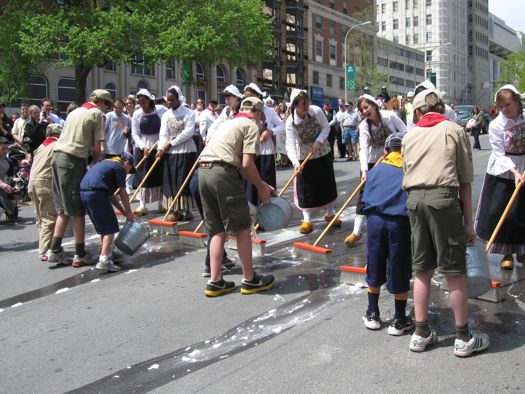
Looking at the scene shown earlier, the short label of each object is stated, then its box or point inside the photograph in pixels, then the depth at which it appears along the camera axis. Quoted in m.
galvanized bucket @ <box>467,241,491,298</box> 4.60
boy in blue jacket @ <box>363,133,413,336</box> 4.71
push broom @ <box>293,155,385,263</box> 6.94
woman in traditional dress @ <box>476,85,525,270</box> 6.24
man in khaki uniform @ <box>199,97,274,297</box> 5.95
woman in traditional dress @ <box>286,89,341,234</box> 8.59
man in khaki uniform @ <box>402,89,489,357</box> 4.35
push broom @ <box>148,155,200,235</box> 8.73
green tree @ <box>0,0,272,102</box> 29.23
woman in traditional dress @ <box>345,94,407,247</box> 7.49
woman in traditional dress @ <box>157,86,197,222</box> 9.73
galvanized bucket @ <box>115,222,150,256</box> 7.18
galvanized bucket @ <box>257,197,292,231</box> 6.57
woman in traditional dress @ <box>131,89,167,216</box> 10.38
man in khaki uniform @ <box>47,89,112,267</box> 7.35
